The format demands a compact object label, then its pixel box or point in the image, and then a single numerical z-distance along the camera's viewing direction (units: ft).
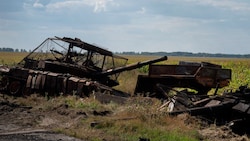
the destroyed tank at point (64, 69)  55.88
